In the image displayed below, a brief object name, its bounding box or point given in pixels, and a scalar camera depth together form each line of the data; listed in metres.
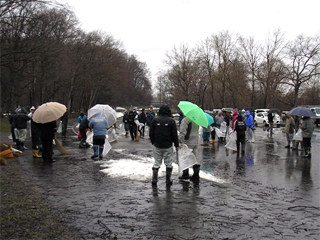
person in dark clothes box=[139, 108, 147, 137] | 21.17
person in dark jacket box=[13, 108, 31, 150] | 14.00
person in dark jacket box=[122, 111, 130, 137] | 20.40
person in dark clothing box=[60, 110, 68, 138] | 20.10
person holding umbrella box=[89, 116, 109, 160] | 11.20
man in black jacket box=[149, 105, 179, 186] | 7.68
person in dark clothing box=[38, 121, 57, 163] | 11.10
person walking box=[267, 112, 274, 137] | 24.00
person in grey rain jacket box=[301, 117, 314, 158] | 12.45
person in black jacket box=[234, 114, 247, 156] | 13.71
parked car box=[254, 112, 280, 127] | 35.73
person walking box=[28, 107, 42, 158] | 12.01
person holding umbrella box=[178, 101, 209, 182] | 8.28
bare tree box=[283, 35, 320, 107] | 53.19
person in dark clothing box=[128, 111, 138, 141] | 19.06
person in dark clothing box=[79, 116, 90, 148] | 14.82
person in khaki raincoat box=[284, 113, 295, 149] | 15.36
